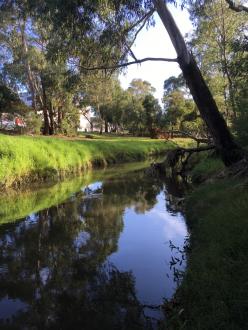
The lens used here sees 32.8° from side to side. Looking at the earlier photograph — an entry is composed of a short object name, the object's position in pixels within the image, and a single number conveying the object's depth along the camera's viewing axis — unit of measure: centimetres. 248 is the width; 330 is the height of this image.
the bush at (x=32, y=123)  3525
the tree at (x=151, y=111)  5922
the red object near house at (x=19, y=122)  3581
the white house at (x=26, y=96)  4713
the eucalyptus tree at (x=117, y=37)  1288
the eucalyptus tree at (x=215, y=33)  2958
